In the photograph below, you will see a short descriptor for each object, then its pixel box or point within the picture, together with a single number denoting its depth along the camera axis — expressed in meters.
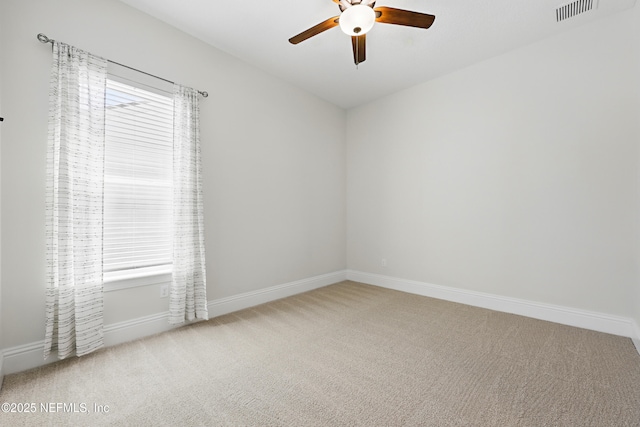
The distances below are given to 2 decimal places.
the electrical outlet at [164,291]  2.65
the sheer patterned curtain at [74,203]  2.04
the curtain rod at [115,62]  2.03
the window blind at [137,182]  2.38
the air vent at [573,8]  2.39
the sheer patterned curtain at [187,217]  2.66
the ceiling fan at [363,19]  1.92
